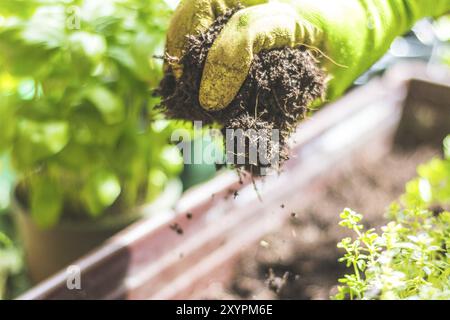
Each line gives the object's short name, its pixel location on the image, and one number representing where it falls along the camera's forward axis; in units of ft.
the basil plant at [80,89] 2.91
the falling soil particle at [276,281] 3.11
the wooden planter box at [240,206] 2.94
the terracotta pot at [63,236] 3.45
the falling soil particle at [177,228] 3.07
